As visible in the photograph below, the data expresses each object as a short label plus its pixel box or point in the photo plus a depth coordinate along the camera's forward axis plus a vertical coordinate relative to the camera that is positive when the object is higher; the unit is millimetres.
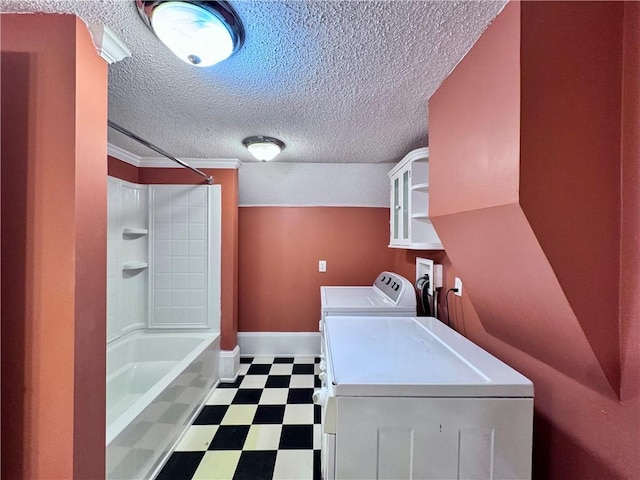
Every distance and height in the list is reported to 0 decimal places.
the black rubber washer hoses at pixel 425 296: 2088 -409
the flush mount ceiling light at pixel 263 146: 1978 +663
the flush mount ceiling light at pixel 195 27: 832 +658
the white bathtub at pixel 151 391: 1395 -1035
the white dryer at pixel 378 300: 2018 -469
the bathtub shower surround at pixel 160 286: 2311 -420
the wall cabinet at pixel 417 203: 1919 +260
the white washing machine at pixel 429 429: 896 -599
